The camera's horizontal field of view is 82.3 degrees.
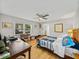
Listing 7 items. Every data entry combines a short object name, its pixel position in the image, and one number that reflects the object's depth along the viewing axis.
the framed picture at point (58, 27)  3.92
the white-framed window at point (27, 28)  4.53
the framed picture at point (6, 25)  3.15
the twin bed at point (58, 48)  1.46
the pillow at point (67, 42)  1.58
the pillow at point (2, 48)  0.85
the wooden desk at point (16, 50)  0.93
